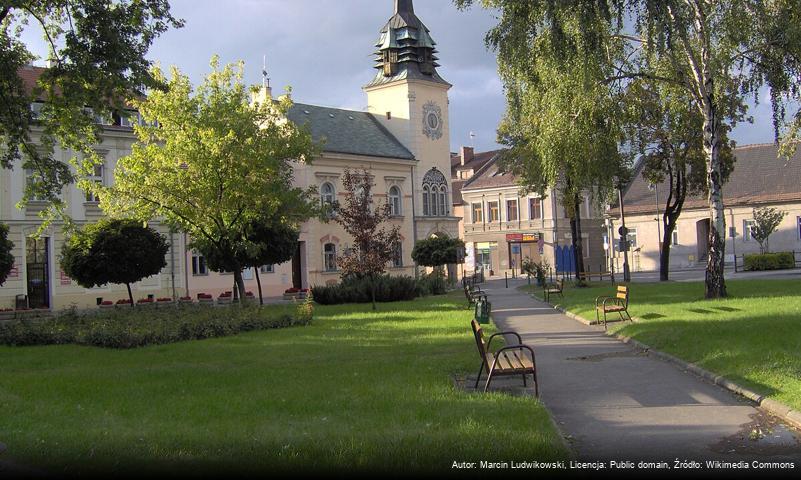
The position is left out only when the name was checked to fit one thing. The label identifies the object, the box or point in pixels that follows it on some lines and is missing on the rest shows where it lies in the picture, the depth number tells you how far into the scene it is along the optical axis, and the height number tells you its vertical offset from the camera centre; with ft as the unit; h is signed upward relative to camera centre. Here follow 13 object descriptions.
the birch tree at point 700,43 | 66.18 +19.27
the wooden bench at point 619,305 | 60.70 -3.87
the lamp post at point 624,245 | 131.34 +2.10
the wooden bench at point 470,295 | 88.33 -3.80
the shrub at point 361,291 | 111.55 -3.28
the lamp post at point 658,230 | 201.36 +6.80
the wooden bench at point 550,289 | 96.83 -3.71
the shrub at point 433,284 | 126.22 -3.18
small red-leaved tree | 100.99 +4.26
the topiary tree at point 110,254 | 98.02 +3.39
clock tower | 190.70 +41.20
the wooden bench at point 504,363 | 31.53 -4.38
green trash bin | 65.46 -4.07
